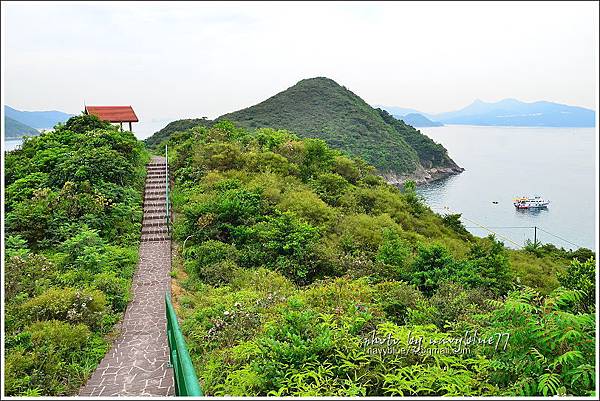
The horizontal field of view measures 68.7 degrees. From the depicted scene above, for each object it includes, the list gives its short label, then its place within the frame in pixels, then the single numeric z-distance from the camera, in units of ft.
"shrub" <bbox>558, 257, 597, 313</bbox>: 26.89
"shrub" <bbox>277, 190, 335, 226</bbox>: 37.58
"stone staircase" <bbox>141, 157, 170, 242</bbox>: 37.19
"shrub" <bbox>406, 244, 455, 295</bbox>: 27.32
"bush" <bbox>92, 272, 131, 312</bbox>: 23.85
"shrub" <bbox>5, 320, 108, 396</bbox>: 15.66
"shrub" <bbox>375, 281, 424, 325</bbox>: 20.58
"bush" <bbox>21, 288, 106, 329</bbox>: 19.76
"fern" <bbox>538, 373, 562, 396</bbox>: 8.95
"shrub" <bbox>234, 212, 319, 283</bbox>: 30.12
